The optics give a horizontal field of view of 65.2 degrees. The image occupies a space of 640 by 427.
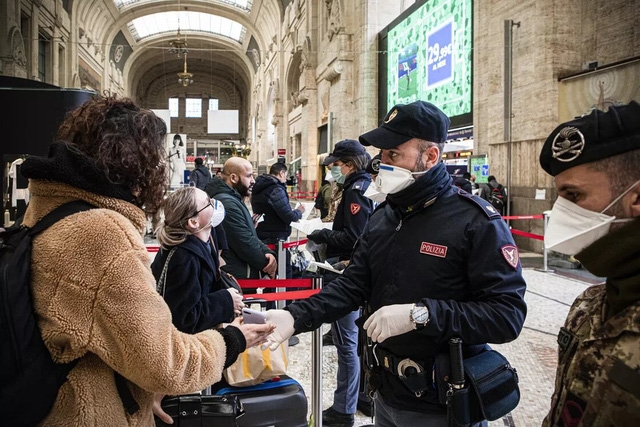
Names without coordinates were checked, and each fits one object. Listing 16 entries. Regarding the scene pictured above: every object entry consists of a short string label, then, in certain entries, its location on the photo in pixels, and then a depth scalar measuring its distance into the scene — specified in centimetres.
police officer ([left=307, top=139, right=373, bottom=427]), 339
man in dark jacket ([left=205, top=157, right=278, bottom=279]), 432
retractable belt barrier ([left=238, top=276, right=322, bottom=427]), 303
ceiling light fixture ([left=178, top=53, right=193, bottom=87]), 3805
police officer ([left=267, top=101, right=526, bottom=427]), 172
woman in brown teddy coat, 121
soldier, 94
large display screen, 1251
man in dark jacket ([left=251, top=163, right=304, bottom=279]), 530
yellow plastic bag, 251
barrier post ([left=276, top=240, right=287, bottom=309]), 538
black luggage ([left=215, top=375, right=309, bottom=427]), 247
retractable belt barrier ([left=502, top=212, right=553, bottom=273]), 808
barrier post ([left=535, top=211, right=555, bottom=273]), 808
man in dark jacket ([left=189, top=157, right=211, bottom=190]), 1088
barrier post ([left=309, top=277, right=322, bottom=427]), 301
